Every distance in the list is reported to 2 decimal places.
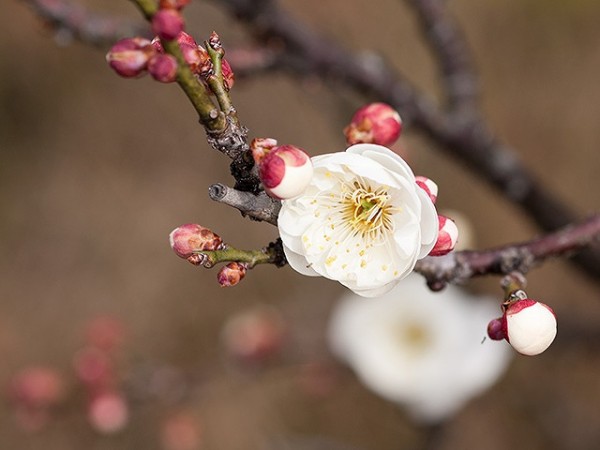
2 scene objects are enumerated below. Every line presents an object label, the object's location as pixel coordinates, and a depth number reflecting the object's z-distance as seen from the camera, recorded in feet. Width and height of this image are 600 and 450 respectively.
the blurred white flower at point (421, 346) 1.63
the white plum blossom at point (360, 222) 1.00
